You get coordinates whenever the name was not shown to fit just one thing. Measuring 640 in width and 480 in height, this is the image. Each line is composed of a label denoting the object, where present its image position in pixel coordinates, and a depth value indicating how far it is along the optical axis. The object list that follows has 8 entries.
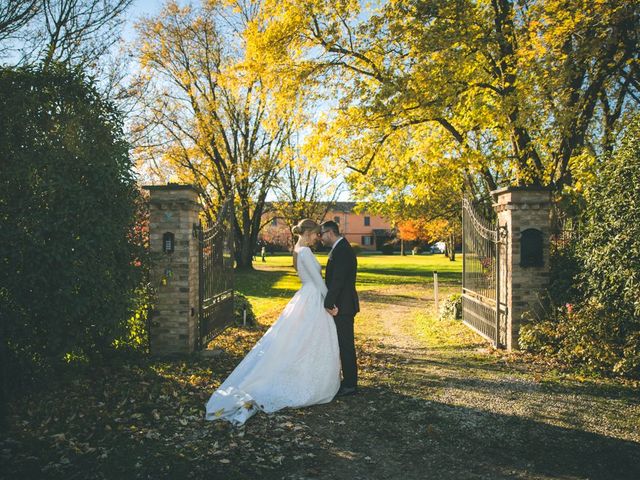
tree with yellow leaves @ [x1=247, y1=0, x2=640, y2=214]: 9.57
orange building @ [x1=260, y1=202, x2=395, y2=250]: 76.84
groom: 6.07
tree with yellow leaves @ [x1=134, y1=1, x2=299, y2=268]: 24.31
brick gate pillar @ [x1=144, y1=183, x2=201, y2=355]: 7.65
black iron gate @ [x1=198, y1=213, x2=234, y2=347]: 8.29
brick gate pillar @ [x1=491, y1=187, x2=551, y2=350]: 8.05
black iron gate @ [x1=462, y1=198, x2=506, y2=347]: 8.56
